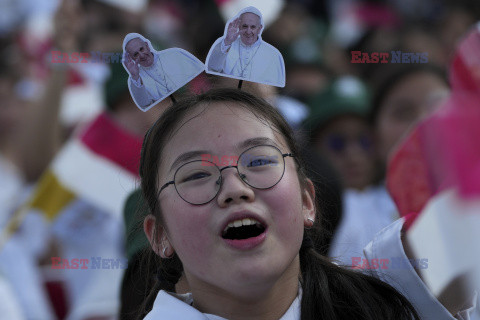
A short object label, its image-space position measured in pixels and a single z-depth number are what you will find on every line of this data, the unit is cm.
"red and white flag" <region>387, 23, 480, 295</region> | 364
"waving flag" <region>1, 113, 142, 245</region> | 436
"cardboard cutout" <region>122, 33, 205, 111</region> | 342
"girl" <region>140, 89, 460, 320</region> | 336
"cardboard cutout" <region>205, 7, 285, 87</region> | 341
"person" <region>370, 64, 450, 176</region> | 439
